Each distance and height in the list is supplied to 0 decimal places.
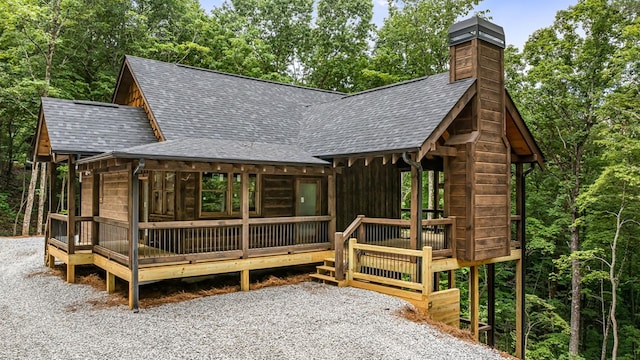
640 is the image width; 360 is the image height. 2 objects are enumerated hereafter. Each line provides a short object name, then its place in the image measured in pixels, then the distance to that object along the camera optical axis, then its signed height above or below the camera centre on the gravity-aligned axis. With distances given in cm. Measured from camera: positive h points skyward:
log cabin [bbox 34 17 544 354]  1000 +26
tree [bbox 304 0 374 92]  3397 +1141
